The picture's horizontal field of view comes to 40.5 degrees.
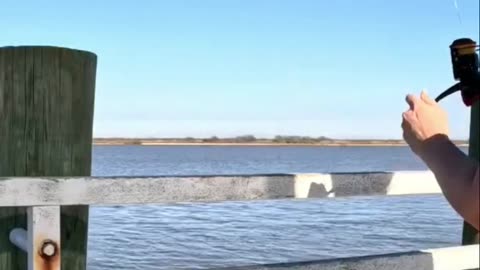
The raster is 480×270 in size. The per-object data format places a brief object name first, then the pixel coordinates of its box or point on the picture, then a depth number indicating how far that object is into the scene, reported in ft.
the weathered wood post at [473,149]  8.93
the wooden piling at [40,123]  8.20
